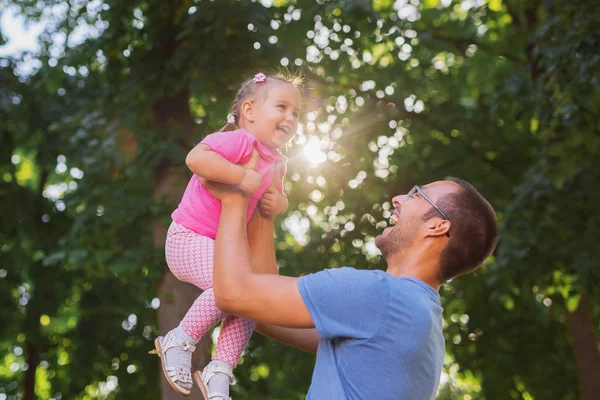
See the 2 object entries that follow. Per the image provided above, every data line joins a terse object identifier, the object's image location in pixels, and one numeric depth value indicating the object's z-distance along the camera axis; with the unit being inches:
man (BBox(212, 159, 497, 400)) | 98.7
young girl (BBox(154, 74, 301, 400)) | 111.3
